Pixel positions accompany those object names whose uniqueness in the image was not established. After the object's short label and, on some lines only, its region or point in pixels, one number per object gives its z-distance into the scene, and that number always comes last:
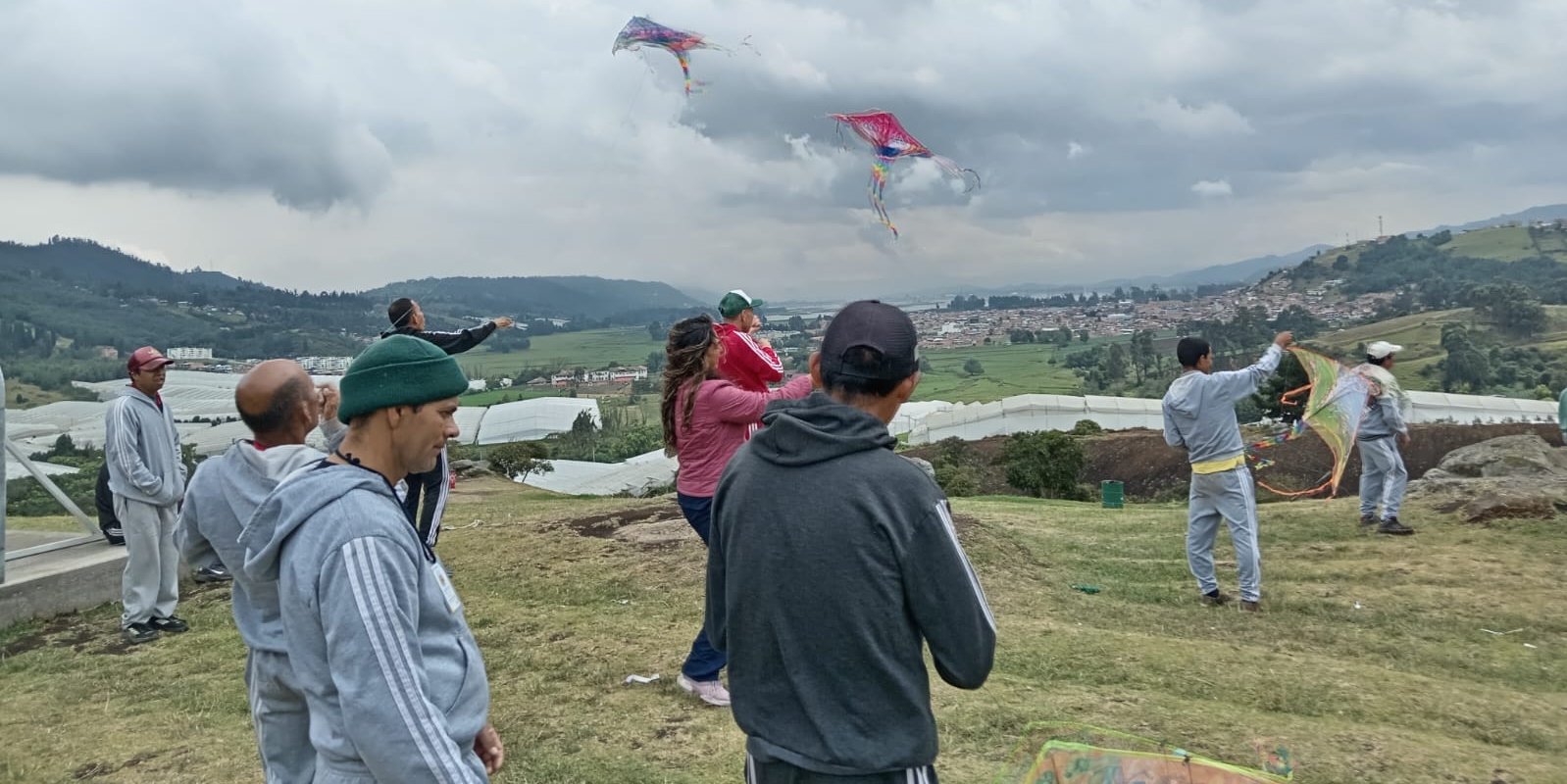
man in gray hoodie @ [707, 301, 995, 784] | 2.01
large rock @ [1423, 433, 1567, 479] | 13.09
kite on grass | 3.03
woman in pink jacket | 4.90
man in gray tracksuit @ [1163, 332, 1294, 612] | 7.26
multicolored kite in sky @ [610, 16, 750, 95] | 10.04
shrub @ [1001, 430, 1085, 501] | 23.05
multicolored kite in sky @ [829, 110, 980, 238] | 9.98
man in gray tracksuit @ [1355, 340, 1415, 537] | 9.76
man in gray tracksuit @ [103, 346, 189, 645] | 6.71
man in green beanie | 1.73
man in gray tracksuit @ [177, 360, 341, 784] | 2.81
